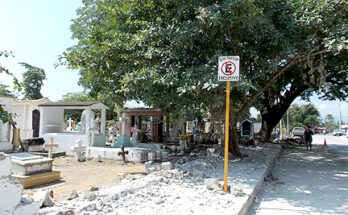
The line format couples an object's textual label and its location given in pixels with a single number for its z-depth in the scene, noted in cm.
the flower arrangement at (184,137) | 1684
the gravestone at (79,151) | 1180
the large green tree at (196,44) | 751
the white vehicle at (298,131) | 3096
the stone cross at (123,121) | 1547
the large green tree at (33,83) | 3416
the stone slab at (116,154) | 1133
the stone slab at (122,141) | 1446
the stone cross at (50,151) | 1110
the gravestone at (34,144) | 1302
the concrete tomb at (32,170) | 684
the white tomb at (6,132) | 1459
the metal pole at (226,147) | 539
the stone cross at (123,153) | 1102
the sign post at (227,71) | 543
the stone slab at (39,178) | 670
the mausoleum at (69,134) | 1414
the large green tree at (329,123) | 12219
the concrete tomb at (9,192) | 316
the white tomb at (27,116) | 1883
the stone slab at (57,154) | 1233
